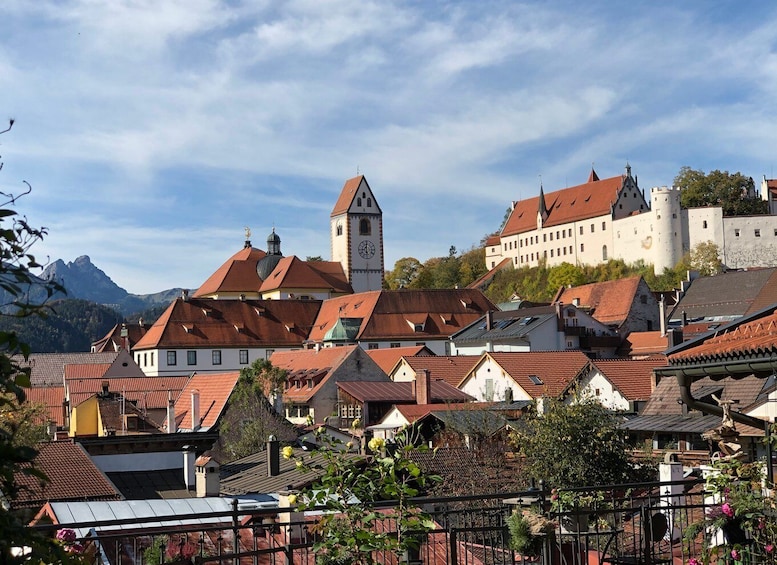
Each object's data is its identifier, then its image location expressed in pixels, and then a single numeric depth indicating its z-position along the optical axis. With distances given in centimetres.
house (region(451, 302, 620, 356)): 7250
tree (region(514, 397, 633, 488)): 2762
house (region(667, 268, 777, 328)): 7962
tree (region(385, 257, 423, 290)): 13438
